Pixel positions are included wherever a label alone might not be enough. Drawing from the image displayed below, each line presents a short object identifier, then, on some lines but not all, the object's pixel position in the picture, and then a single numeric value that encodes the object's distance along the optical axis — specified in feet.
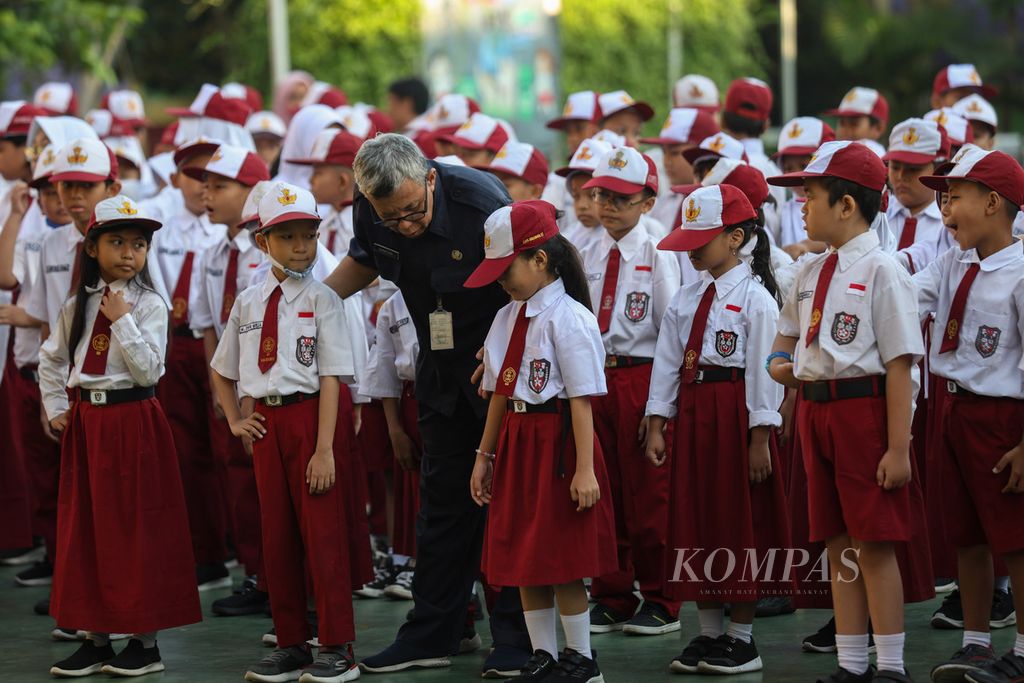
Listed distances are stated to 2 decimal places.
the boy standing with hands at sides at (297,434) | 39.11
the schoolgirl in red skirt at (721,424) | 39.29
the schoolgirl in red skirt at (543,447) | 35.88
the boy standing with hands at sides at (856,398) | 34.24
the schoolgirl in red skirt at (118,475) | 40.29
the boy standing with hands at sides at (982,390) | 36.27
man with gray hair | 38.14
